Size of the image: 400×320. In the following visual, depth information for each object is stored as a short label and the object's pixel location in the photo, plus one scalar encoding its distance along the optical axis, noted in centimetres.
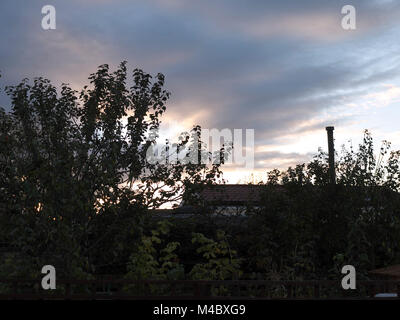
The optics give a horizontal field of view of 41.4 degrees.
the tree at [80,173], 923
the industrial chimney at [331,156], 1316
